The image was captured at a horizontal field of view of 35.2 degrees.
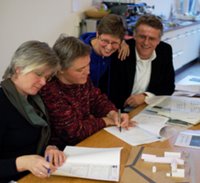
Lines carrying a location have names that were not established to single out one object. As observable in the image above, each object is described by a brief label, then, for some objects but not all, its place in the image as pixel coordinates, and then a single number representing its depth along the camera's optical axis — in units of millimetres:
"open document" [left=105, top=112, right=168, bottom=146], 1456
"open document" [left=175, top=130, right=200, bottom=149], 1430
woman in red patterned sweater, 1463
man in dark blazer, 2105
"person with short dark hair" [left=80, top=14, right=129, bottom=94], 1818
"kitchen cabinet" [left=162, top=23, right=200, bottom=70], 4723
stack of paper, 2205
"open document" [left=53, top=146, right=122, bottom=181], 1112
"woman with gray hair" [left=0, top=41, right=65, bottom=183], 1254
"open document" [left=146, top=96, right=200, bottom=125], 1719
